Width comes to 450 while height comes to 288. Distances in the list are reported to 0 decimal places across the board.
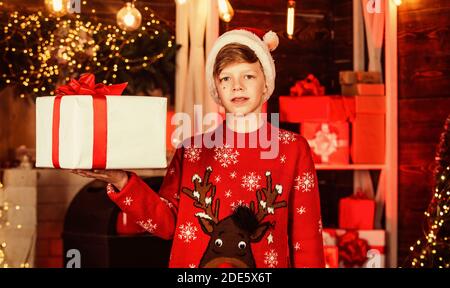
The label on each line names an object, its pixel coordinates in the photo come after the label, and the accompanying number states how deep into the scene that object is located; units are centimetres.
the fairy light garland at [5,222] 443
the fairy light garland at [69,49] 452
